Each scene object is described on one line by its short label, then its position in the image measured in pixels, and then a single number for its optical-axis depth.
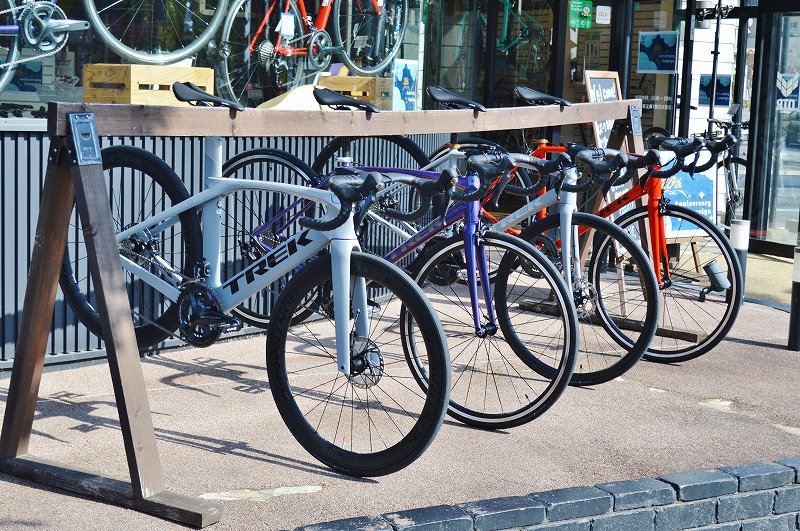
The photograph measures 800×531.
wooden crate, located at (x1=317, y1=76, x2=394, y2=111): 12.73
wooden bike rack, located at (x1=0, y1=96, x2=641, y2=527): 5.75
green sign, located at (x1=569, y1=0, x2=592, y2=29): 17.04
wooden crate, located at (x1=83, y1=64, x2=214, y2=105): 9.99
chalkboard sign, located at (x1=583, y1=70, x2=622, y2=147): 12.16
